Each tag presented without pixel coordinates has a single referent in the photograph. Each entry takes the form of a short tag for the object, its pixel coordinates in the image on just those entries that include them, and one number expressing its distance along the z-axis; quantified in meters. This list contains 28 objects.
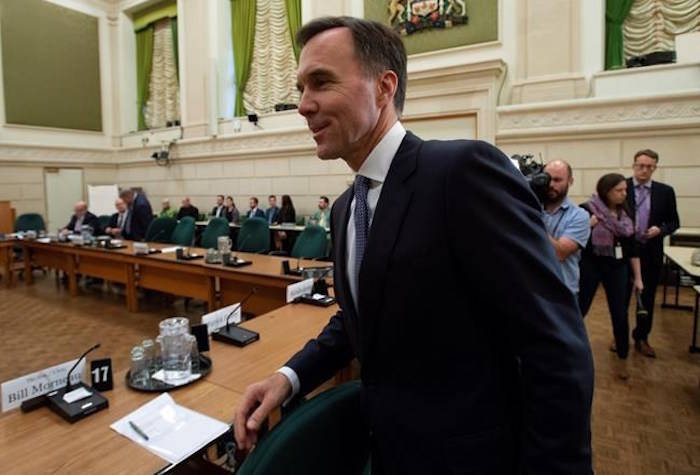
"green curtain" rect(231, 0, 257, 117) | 9.38
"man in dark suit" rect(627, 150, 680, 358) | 3.41
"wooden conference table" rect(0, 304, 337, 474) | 1.01
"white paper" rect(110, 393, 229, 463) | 1.06
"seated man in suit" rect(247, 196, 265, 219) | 8.46
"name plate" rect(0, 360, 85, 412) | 1.22
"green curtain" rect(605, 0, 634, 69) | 5.93
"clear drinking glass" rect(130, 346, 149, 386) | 1.44
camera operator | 2.36
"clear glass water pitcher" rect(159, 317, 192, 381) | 1.48
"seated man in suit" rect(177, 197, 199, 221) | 9.14
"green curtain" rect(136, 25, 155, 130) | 11.12
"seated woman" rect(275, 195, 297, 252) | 7.95
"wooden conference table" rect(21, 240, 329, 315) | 3.35
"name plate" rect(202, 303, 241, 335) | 1.85
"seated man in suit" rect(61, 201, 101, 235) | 6.80
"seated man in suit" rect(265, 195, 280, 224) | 8.19
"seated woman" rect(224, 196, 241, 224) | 8.53
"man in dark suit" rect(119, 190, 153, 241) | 6.37
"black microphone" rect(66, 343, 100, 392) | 1.33
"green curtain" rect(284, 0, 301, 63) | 8.67
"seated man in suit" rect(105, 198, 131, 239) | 6.28
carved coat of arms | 6.84
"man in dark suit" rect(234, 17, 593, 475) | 0.67
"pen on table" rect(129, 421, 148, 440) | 1.12
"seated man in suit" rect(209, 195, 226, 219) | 8.67
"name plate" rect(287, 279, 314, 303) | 2.40
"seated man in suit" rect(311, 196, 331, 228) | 7.50
